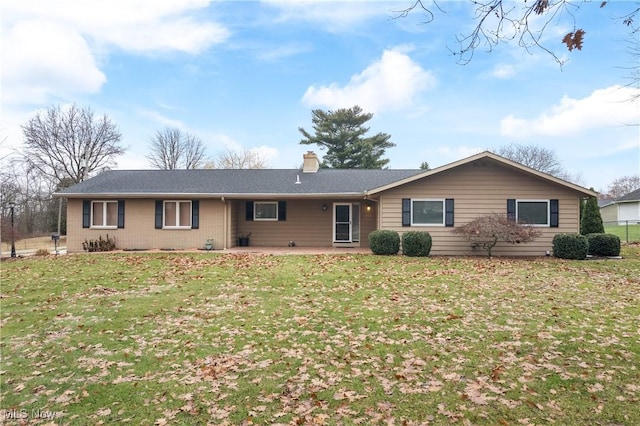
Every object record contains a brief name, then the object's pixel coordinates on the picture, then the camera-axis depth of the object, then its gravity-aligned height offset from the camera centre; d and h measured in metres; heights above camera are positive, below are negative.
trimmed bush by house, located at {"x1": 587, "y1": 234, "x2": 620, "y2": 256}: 12.58 -0.93
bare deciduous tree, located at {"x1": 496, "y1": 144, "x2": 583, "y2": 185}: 38.91 +6.83
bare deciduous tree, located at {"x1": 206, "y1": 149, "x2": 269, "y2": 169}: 40.31 +6.87
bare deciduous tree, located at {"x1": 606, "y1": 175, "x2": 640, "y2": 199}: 43.09 +4.07
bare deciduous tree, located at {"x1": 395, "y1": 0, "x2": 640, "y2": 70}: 2.97 +1.73
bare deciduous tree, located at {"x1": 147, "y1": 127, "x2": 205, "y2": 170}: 37.94 +7.58
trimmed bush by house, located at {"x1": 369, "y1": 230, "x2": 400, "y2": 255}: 12.95 -0.85
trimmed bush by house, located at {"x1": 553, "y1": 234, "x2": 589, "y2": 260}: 12.11 -0.94
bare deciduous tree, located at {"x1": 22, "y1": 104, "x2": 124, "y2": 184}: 28.80 +6.56
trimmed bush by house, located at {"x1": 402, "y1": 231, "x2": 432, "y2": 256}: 12.62 -0.87
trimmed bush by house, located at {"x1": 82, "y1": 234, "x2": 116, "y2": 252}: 15.40 -1.05
